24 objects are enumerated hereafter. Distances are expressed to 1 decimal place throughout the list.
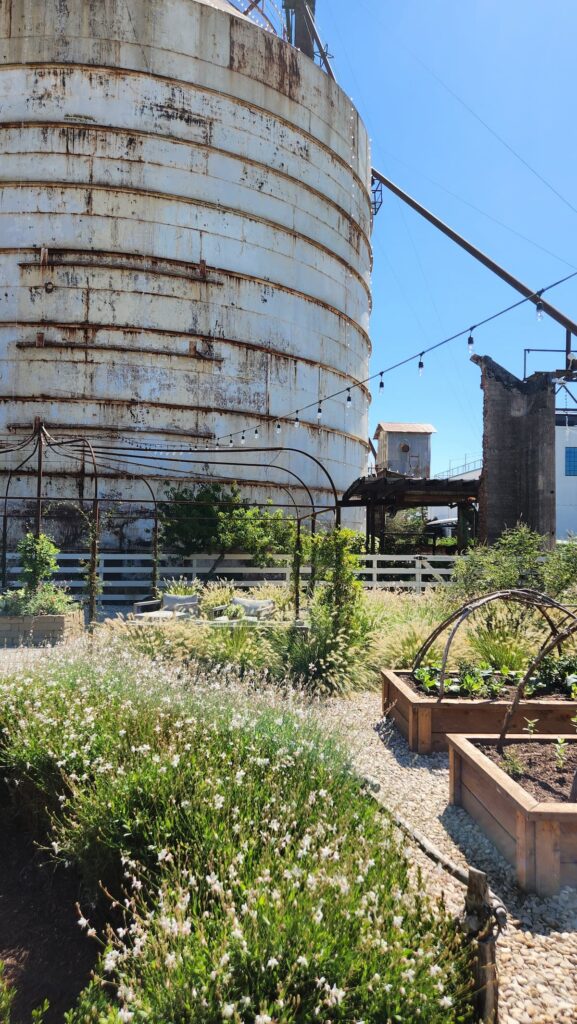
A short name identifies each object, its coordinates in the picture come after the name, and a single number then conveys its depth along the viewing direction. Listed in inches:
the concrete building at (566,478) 1589.6
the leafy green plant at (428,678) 242.8
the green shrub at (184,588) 509.7
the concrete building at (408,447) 1765.5
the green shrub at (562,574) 414.9
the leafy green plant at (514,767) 161.0
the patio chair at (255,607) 412.8
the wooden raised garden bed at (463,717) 219.8
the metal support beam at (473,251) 767.7
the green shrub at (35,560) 435.5
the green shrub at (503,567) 426.3
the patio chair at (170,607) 416.2
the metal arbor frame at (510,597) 217.3
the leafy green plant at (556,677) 243.0
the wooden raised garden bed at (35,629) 403.5
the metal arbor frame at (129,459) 649.6
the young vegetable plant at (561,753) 165.4
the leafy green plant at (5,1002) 100.5
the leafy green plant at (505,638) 275.3
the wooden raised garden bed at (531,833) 131.3
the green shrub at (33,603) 414.0
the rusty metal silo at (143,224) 705.0
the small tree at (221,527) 671.1
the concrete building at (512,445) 746.8
